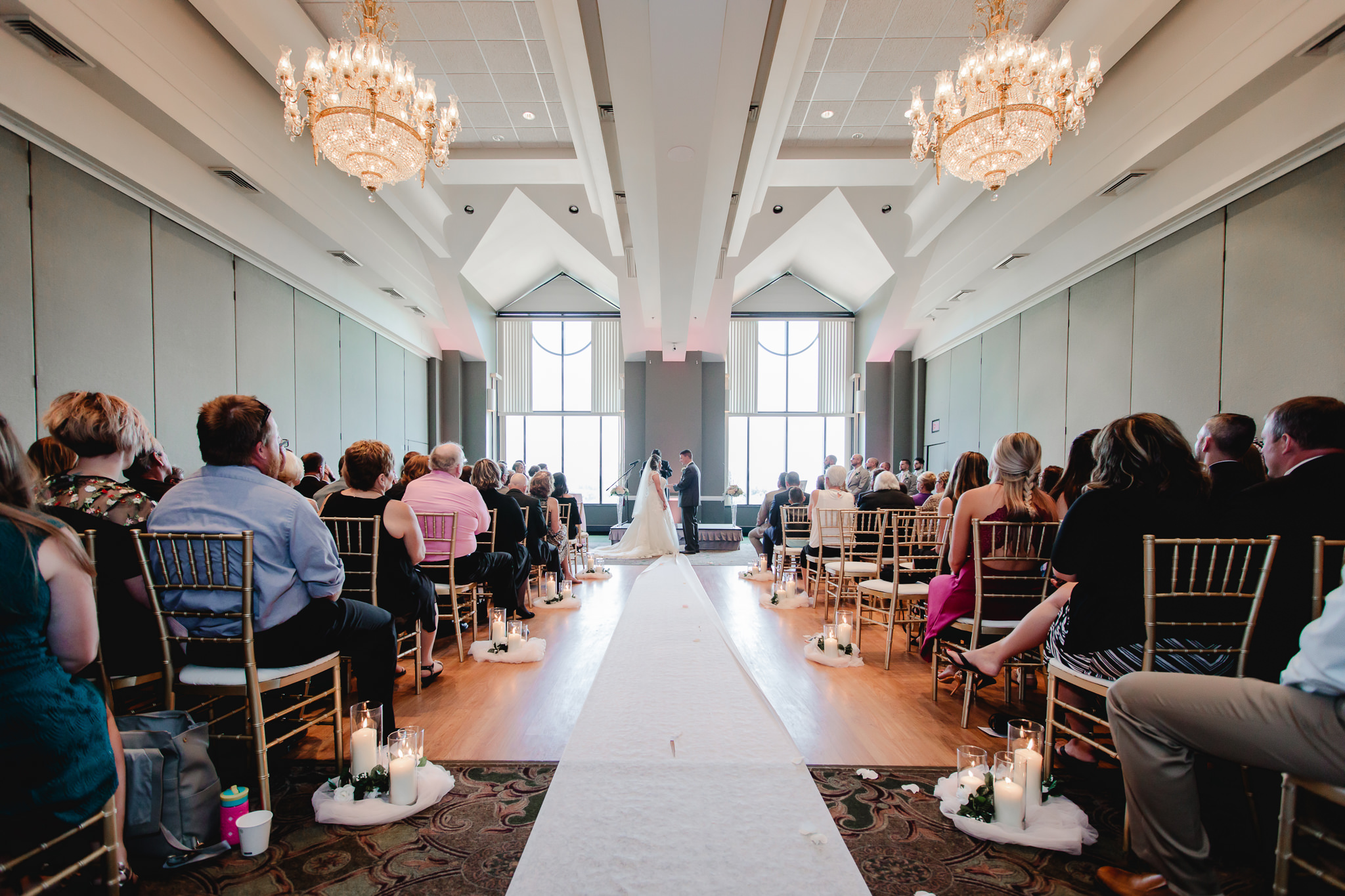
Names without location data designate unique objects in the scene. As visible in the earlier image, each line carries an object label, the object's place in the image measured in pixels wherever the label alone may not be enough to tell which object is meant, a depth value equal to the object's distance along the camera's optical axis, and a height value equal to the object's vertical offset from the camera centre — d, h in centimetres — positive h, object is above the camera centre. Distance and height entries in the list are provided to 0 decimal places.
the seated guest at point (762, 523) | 727 -119
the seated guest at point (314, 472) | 415 -38
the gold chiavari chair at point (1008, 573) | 273 -67
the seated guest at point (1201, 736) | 128 -71
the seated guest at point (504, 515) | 455 -68
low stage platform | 976 -179
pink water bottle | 180 -115
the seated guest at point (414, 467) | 416 -29
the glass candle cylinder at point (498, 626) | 374 -124
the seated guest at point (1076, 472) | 289 -21
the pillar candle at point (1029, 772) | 193 -109
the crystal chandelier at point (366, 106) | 397 +215
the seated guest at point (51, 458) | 201 -12
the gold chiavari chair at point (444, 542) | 360 -71
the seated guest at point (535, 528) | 511 -88
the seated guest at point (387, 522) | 289 -46
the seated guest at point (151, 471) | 254 -22
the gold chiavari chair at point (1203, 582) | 175 -47
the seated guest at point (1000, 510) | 283 -38
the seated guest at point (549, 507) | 563 -76
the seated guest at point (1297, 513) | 178 -25
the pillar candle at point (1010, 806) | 190 -117
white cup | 177 -119
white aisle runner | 168 -125
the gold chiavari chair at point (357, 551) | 276 -59
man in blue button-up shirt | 193 -35
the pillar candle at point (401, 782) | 200 -117
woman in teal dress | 117 -52
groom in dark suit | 917 -111
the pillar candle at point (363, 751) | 204 -109
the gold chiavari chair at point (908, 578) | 367 -98
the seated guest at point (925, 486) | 598 -57
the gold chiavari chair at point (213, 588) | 187 -51
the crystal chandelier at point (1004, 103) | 389 +215
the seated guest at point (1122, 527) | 197 -32
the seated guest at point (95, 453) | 196 -10
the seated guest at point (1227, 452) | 257 -10
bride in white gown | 869 -142
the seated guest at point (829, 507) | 538 -77
